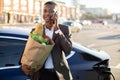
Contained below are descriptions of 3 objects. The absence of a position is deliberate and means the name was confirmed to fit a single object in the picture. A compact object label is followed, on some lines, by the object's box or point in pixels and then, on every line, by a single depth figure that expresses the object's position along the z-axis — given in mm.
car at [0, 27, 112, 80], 4230
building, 75375
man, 3662
